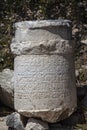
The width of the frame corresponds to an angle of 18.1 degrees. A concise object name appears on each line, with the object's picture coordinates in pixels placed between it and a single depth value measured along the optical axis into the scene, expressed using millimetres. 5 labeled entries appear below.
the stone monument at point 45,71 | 3590
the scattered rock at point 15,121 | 3754
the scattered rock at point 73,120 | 3839
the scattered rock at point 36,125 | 3644
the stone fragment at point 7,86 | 4201
